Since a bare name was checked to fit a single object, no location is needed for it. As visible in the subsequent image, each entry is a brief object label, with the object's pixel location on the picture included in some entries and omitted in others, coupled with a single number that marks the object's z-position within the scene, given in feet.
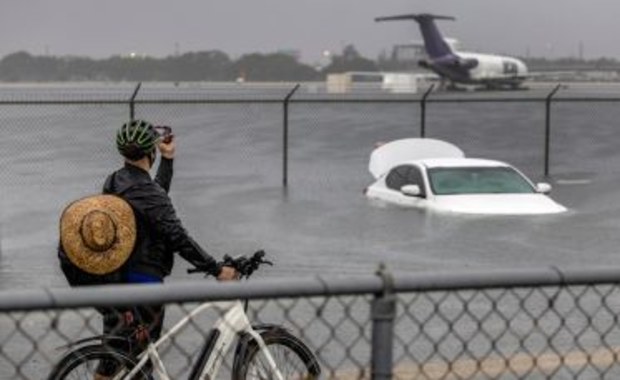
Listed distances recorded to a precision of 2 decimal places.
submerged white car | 58.54
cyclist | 18.90
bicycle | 17.46
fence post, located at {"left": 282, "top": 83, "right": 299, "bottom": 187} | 81.30
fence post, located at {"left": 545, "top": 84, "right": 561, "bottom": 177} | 86.17
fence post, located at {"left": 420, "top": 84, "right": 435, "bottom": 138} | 86.13
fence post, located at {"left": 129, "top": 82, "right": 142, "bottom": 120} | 75.22
